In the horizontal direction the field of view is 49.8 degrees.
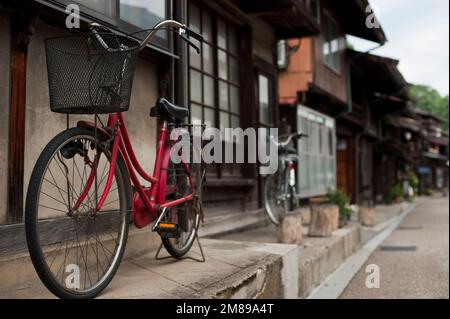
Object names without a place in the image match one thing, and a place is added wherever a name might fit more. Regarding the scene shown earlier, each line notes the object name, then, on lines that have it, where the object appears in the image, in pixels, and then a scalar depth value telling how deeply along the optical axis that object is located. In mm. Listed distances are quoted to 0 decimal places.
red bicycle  2547
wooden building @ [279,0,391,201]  11984
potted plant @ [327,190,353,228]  9305
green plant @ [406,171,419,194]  35469
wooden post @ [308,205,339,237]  7457
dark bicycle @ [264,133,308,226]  7559
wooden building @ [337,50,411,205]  17688
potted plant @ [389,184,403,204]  26917
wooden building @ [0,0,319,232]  3150
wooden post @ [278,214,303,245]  6363
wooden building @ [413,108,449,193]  47438
